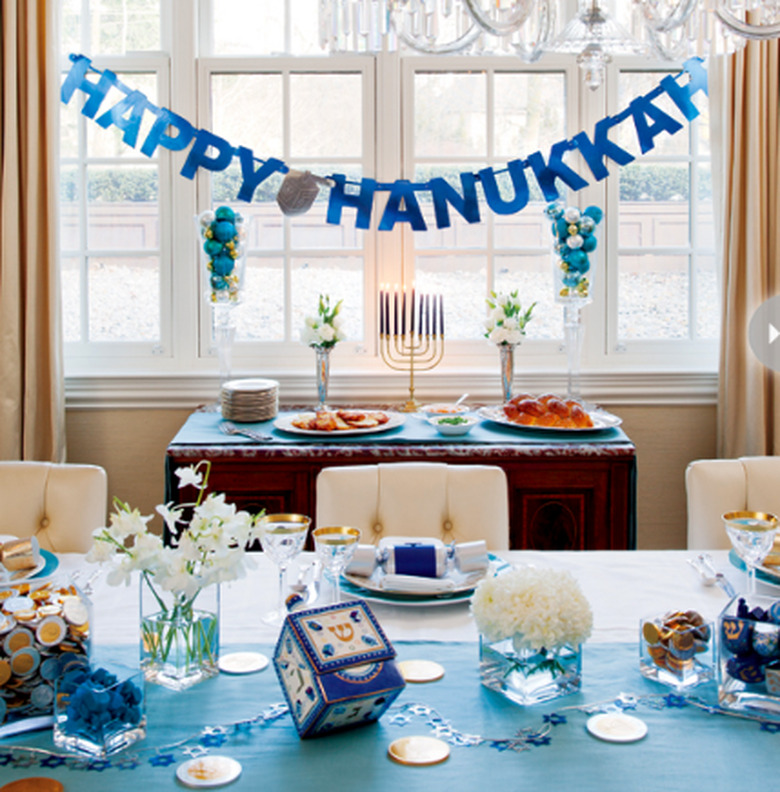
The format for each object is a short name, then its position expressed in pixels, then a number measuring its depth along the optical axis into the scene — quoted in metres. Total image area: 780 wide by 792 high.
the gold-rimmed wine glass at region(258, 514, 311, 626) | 1.32
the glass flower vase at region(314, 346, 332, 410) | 2.98
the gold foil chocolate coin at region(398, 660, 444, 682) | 1.21
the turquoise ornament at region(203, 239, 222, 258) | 2.94
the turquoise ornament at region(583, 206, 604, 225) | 2.97
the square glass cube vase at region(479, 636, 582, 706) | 1.15
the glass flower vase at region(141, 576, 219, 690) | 1.19
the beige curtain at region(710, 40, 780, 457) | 3.06
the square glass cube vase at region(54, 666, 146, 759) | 1.02
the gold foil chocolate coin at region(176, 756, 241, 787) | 0.97
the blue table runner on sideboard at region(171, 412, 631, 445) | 2.62
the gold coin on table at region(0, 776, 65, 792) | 0.94
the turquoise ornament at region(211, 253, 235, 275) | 2.93
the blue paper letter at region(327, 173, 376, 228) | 3.12
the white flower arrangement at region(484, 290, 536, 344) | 2.98
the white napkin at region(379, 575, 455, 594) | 1.47
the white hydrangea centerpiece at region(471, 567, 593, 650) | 1.12
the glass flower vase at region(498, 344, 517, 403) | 3.01
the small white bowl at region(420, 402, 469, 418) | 2.96
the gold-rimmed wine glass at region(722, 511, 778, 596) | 1.31
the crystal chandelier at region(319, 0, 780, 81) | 1.46
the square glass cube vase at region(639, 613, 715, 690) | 1.19
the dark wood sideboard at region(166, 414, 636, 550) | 2.58
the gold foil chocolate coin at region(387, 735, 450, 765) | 1.01
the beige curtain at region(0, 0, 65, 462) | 2.98
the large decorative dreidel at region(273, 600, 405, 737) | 1.04
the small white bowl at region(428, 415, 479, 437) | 2.66
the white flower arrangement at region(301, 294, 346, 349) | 2.93
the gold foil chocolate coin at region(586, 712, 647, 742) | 1.06
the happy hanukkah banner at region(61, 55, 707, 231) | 3.08
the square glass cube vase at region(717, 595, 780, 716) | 1.11
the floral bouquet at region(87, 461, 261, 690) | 1.15
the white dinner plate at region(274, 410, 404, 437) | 2.68
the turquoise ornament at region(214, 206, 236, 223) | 2.91
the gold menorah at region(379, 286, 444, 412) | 3.07
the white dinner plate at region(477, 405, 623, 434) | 2.72
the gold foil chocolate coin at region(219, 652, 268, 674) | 1.24
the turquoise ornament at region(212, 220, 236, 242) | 2.91
